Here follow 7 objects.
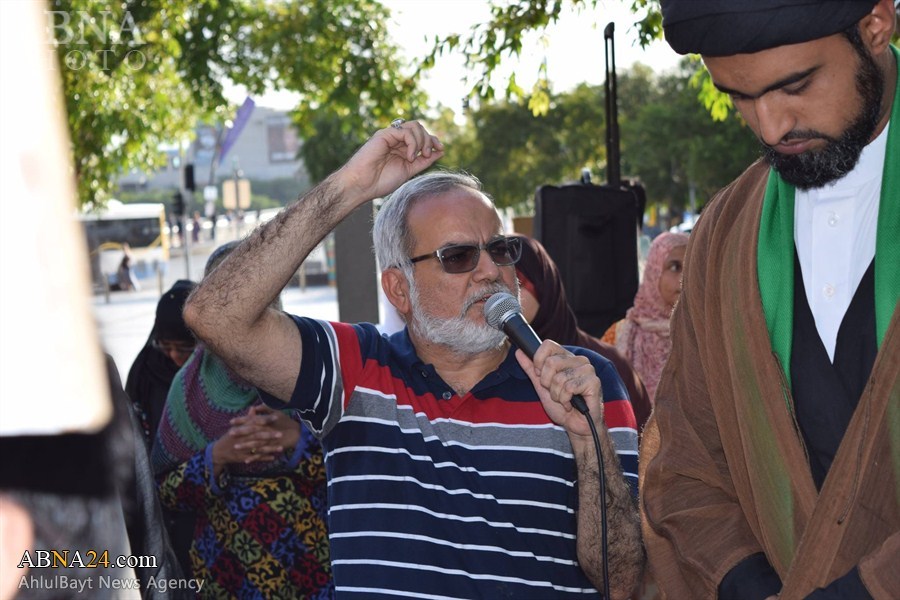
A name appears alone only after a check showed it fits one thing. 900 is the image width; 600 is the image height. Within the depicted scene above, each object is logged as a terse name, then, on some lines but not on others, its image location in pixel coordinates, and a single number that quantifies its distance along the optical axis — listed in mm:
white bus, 37750
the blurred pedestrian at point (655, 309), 5844
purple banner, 24378
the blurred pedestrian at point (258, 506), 3621
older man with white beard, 2635
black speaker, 7379
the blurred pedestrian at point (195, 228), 55550
